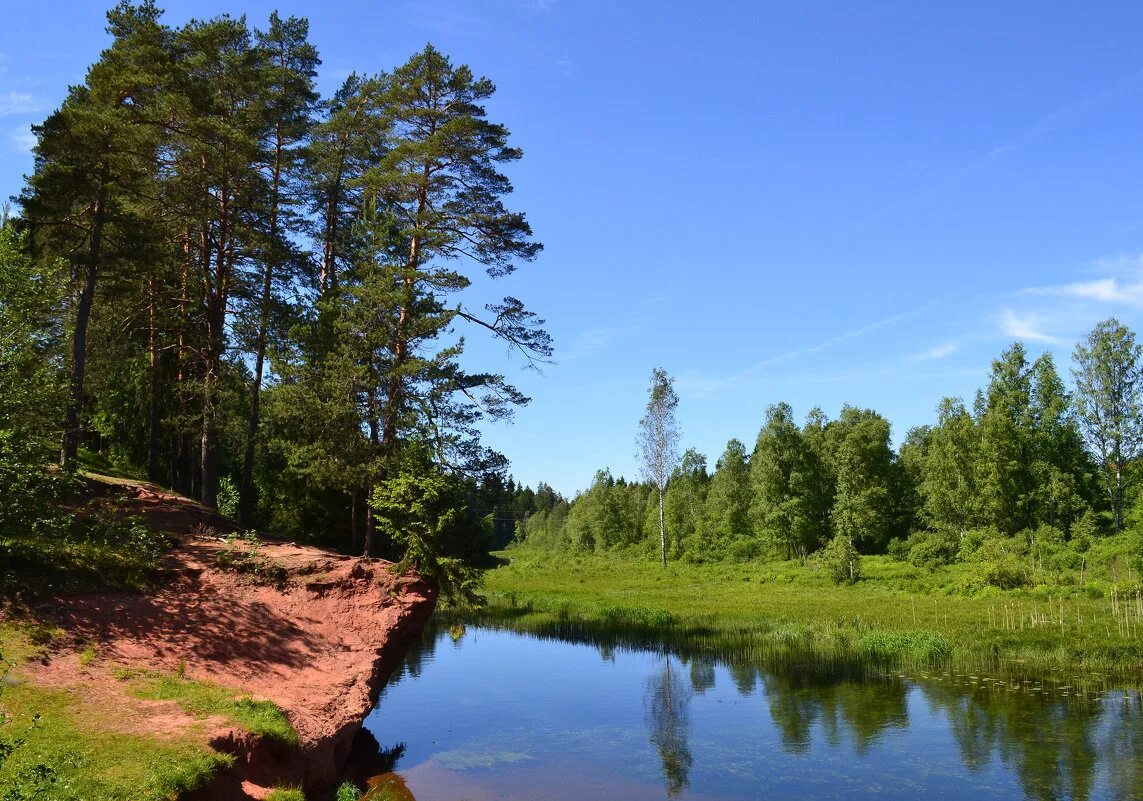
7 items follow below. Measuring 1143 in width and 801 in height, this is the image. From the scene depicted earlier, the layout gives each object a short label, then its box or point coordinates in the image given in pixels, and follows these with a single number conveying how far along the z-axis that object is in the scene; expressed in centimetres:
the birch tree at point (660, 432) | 6825
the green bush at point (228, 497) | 3766
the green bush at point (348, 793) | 1380
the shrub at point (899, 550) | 5987
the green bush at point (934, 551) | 5391
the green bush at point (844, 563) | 4962
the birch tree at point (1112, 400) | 5341
